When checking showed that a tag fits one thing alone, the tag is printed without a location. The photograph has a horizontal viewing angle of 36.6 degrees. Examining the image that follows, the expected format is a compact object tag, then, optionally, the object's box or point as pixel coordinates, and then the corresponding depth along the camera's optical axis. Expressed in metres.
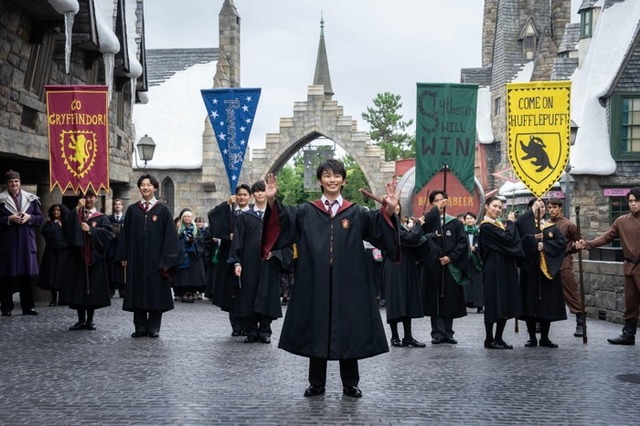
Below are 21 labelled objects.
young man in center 7.46
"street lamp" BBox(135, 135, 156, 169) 26.75
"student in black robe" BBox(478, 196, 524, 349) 11.24
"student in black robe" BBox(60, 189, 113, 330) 12.59
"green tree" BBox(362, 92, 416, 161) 89.54
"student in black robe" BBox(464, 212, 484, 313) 16.83
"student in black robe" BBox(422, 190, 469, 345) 11.84
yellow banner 12.94
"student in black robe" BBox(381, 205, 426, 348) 11.48
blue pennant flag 14.62
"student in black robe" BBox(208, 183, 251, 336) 12.10
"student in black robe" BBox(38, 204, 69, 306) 13.91
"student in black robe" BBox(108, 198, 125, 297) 17.92
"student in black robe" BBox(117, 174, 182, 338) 11.67
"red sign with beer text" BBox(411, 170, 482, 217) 24.70
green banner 14.74
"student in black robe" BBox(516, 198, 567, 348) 11.51
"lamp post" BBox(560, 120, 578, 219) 21.06
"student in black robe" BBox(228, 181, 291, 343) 11.56
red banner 13.99
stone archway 50.50
